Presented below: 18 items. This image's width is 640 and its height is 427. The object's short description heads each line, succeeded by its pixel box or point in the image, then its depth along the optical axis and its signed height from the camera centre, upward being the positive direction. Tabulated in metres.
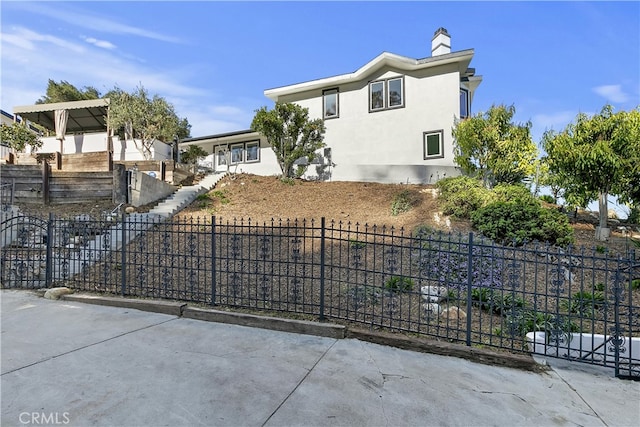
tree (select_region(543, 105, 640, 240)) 8.98 +1.55
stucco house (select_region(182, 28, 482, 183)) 16.02 +5.18
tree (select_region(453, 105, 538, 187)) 12.27 +2.44
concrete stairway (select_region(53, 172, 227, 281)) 6.74 +0.18
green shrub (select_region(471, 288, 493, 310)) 5.43 -1.38
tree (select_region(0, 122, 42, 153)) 19.89 +4.35
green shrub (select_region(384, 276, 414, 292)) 5.00 -1.23
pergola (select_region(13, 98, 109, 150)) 20.30 +6.24
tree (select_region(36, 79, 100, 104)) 30.21 +10.84
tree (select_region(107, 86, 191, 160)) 19.72 +5.60
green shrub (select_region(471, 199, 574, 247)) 8.05 -0.31
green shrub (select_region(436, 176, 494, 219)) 10.32 +0.45
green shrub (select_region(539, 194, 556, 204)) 14.87 +0.58
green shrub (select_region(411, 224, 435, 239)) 8.76 -0.47
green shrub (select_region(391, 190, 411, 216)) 11.66 +0.30
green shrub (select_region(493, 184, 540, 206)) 10.02 +0.55
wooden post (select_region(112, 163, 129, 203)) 12.00 +0.96
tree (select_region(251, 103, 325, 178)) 16.42 +3.98
